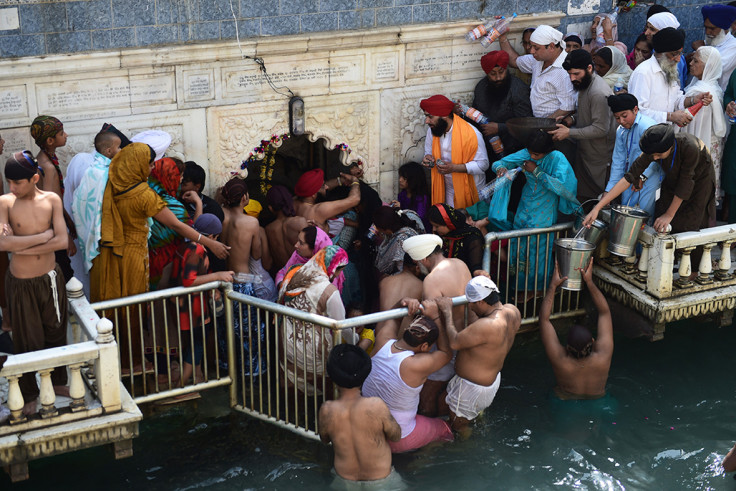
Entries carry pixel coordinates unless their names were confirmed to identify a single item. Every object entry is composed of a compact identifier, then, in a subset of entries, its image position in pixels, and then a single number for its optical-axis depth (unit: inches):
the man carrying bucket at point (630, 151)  301.4
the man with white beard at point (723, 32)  343.9
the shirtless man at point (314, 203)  314.8
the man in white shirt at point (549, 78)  332.8
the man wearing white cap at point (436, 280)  276.2
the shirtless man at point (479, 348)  266.8
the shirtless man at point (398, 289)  277.6
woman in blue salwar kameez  308.5
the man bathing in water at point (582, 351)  293.6
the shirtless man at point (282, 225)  304.2
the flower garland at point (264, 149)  318.8
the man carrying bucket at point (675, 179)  287.3
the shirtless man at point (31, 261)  231.1
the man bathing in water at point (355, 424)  248.5
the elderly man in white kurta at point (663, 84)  323.0
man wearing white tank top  262.4
